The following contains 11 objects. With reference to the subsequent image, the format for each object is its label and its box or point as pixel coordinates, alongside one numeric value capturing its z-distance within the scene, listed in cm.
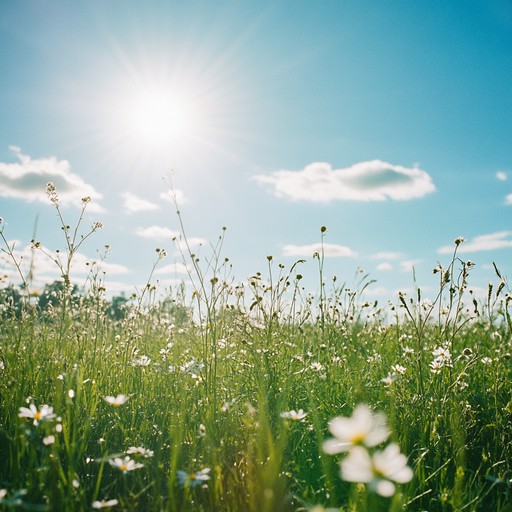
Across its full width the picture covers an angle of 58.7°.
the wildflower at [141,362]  329
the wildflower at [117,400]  219
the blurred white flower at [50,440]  185
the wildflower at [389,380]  279
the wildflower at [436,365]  324
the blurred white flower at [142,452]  203
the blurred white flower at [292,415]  216
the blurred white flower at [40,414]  186
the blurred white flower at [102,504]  163
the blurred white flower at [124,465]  190
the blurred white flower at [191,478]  177
